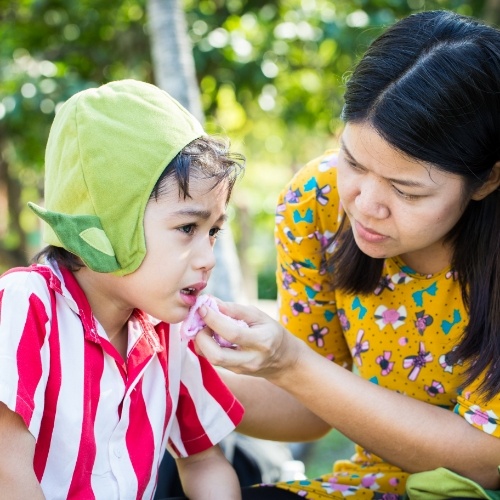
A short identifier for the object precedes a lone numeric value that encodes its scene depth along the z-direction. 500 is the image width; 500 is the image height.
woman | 1.91
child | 1.72
